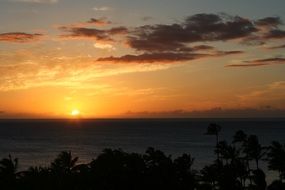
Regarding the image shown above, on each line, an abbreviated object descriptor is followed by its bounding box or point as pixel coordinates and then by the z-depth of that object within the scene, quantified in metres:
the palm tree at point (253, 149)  82.69
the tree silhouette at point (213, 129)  98.88
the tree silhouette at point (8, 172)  52.01
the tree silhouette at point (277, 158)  67.81
